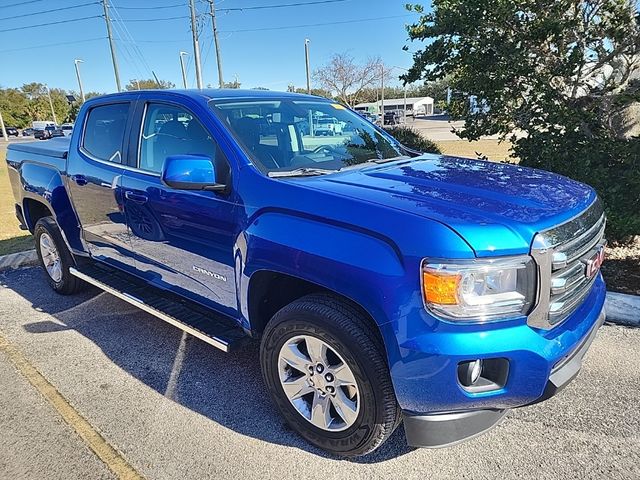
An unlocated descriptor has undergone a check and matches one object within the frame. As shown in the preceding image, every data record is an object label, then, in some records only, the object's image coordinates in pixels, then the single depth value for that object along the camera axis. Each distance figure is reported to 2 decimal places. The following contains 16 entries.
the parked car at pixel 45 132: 46.08
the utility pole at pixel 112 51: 32.19
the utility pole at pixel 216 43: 29.74
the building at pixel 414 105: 86.89
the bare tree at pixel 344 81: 48.19
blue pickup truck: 2.04
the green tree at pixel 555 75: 5.07
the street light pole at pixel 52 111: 71.42
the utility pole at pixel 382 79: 48.49
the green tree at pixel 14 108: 70.38
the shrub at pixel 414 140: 8.50
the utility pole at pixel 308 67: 40.33
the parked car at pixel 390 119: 46.38
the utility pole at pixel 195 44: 23.69
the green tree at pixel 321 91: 49.84
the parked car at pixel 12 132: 60.96
